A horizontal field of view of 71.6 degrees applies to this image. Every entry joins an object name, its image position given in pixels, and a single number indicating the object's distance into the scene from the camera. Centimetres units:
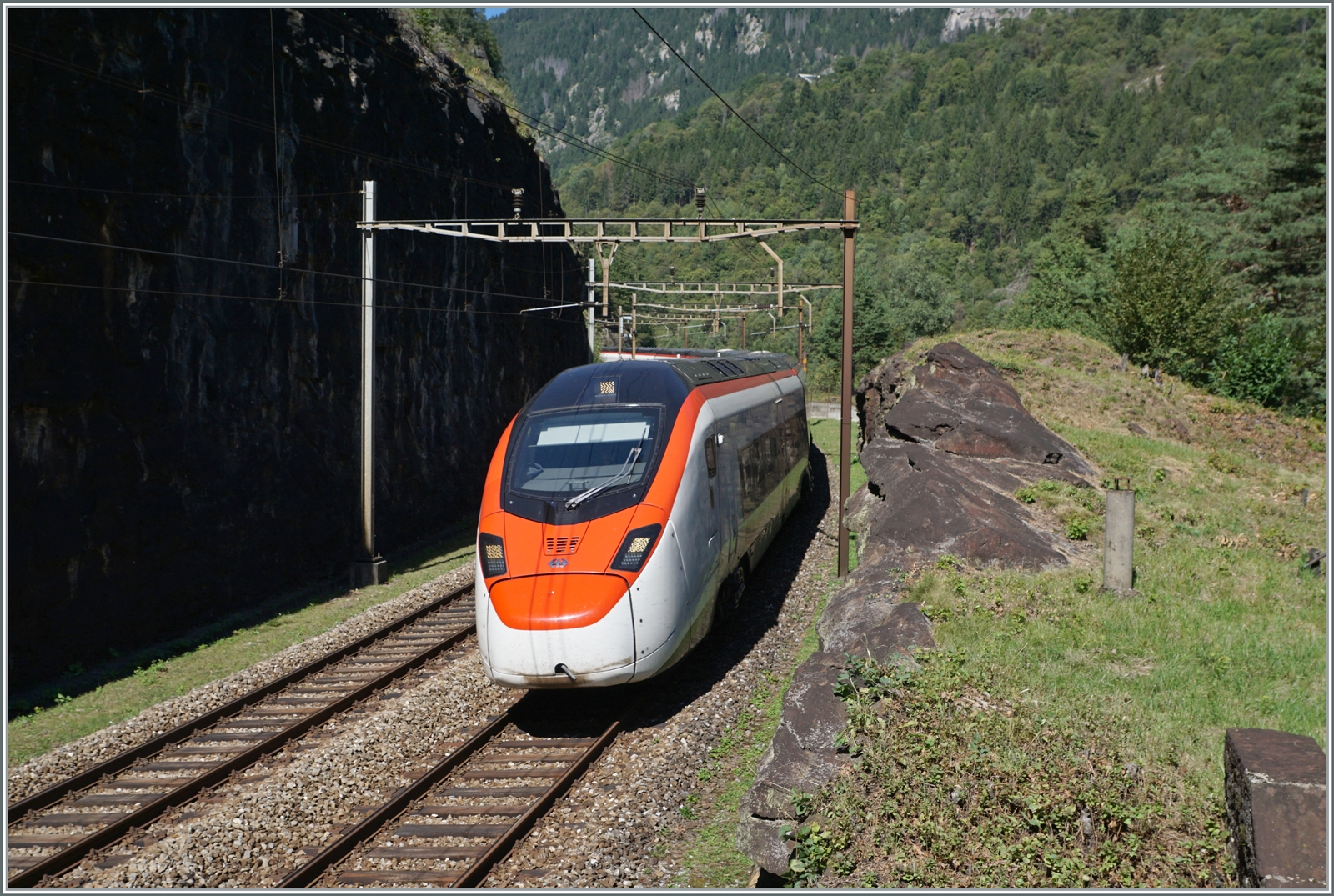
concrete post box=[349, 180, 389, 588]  1838
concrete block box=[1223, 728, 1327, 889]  507
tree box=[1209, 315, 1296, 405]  3431
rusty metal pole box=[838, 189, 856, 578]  1606
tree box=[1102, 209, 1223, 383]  3478
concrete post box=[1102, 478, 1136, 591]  1077
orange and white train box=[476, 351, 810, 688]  961
